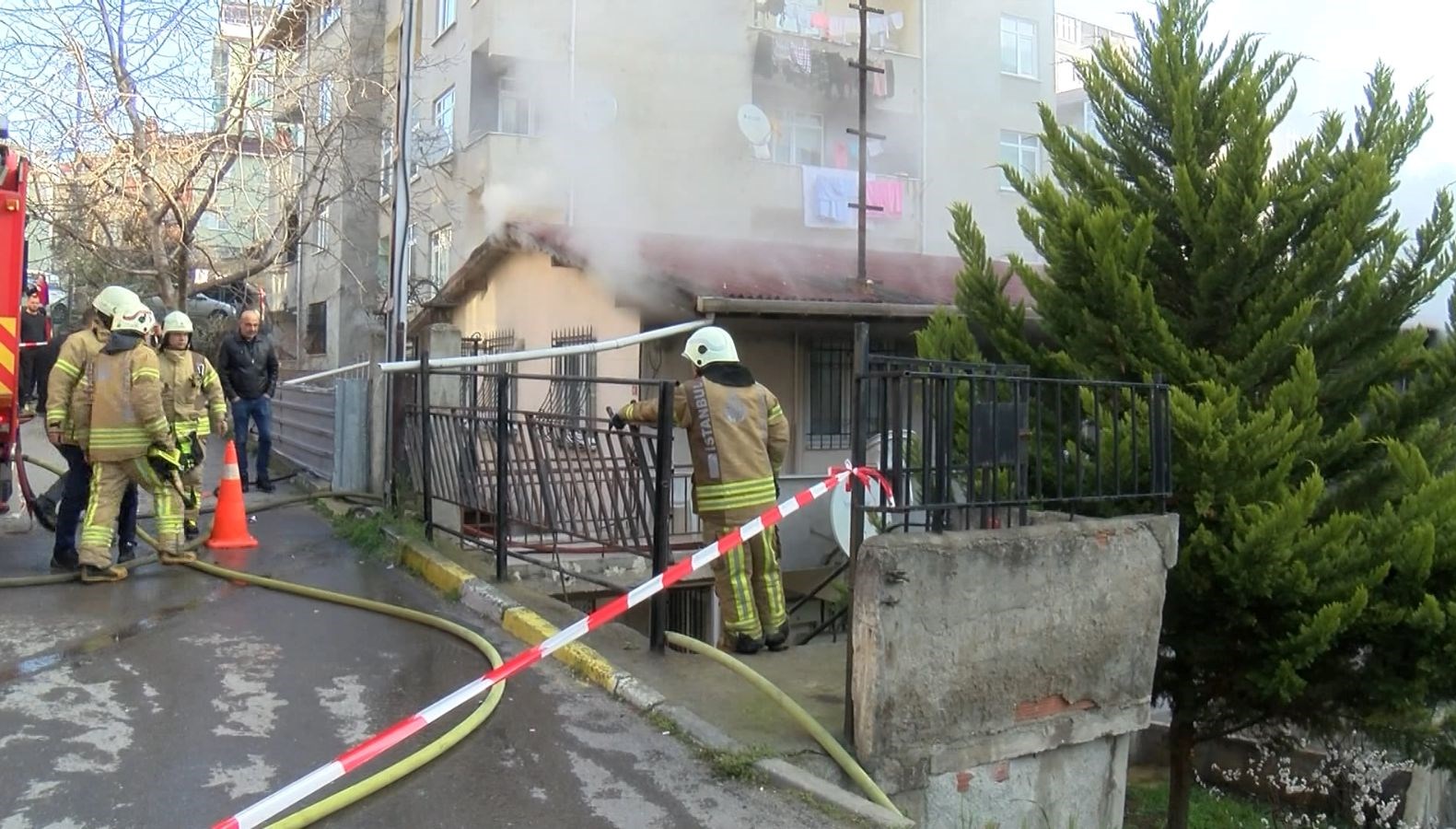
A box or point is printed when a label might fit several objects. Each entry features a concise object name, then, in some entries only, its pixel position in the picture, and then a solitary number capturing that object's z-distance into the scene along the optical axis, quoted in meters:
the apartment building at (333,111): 10.75
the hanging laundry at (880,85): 16.34
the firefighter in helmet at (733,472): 4.91
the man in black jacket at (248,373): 8.66
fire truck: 5.97
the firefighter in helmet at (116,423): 5.71
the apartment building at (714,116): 11.66
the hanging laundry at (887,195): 15.84
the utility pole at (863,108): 12.77
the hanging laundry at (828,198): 14.55
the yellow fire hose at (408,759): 3.02
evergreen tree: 4.83
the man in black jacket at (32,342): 9.13
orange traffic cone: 6.93
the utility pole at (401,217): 7.95
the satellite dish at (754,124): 12.81
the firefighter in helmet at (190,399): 6.55
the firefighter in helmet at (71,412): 5.78
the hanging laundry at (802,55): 14.28
